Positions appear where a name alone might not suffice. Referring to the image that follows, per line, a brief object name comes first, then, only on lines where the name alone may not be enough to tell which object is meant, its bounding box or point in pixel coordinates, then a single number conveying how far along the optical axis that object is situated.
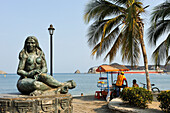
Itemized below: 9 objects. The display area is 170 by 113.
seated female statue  6.17
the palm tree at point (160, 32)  10.93
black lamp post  10.80
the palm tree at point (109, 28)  12.38
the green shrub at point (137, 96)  8.27
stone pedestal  5.55
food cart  12.86
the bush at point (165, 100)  7.07
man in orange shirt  11.37
